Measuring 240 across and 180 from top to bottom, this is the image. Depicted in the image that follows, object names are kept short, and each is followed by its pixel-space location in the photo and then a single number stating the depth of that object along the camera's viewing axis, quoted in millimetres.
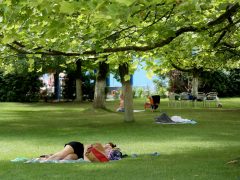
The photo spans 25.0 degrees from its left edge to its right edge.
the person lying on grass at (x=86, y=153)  11938
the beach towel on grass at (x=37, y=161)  11853
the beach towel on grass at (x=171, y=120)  21969
